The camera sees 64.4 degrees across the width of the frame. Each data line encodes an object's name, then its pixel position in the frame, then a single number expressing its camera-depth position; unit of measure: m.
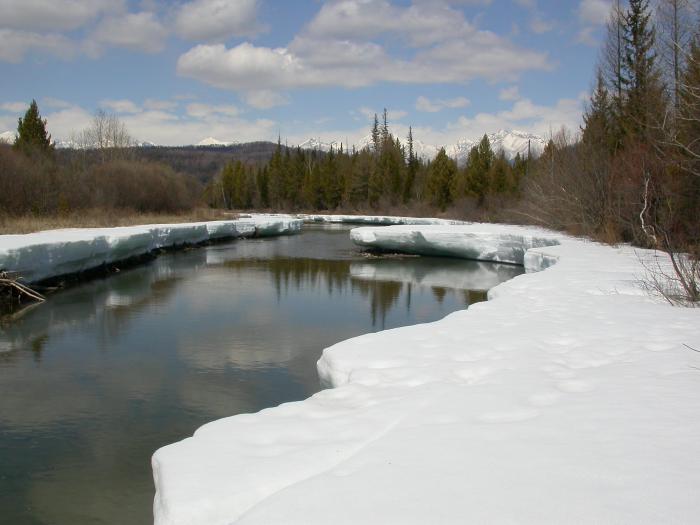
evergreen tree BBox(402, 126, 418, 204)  50.06
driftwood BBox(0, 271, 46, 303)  9.24
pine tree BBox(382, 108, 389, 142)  65.41
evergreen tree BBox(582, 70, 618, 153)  16.85
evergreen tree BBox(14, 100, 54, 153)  29.00
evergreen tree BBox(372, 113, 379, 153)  67.75
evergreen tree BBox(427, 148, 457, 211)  43.52
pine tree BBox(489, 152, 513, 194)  39.42
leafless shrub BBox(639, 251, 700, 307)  5.88
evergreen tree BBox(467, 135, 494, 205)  40.69
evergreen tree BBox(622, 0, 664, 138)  15.16
